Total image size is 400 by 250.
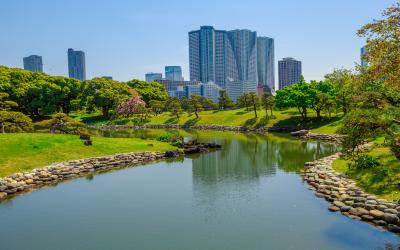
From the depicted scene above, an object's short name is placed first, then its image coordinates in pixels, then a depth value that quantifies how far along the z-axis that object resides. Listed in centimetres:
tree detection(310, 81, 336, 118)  6262
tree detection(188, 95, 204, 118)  8837
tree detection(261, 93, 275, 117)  7412
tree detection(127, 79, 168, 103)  10594
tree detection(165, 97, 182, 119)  8984
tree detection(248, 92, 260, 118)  7788
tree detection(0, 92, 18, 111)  4371
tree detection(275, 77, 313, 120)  6594
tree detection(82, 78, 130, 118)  8906
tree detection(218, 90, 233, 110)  10094
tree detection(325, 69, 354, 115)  5937
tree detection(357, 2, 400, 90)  1583
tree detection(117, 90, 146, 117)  8779
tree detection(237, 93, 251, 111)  8235
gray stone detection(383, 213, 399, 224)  1780
